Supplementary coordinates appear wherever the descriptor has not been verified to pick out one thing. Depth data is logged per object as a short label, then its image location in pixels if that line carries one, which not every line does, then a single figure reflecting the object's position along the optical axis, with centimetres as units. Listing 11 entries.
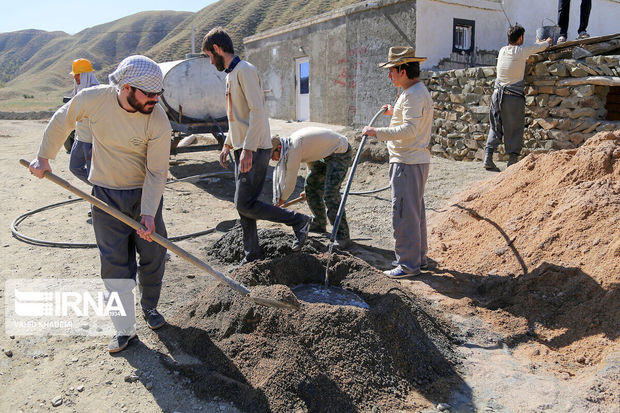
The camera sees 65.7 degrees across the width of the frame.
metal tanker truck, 838
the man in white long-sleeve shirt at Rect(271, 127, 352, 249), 452
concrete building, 1070
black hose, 499
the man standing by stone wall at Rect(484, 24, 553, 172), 670
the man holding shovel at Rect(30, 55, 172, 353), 277
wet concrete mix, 266
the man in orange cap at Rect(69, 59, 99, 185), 488
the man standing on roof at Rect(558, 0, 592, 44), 763
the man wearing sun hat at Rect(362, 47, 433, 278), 390
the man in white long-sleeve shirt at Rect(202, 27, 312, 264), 378
